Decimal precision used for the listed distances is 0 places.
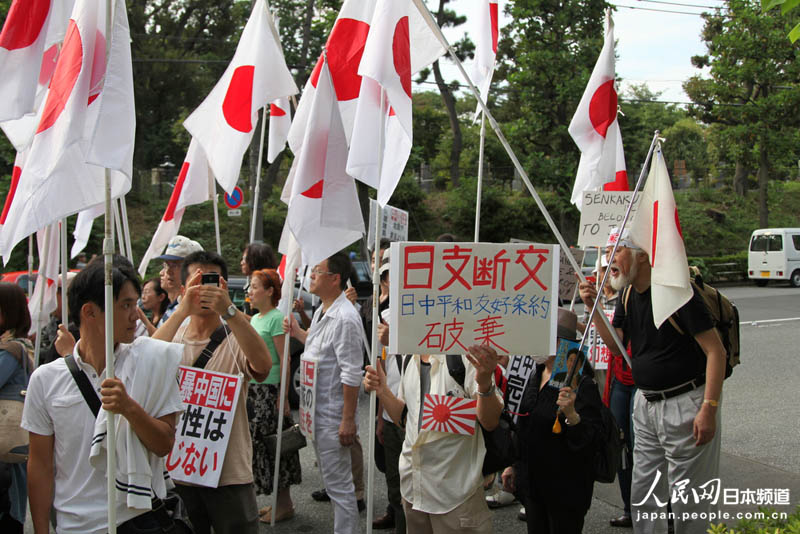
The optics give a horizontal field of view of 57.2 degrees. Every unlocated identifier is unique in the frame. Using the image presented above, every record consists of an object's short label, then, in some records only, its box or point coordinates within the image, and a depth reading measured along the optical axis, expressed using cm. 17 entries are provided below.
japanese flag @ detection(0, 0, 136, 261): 274
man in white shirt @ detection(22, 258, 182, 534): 271
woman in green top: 494
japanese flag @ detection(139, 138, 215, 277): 566
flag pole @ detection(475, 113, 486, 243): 428
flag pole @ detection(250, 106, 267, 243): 553
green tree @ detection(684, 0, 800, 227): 2880
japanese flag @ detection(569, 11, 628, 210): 556
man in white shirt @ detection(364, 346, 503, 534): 342
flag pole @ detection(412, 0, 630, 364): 386
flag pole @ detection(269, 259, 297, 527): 470
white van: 2395
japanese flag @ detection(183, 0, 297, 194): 495
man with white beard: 377
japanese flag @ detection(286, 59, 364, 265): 412
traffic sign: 980
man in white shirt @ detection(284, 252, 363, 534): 457
